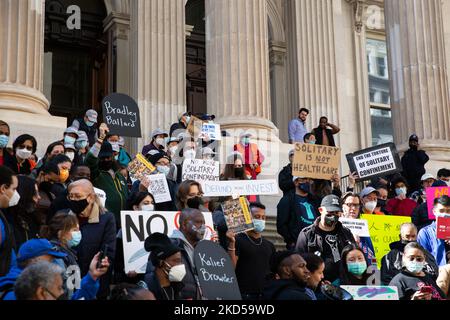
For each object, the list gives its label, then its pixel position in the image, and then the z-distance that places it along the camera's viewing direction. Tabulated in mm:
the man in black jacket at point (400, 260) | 9625
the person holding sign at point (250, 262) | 9273
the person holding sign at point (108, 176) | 10266
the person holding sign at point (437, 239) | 11023
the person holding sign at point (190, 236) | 7578
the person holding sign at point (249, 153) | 13867
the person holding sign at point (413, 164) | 17047
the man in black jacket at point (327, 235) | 9523
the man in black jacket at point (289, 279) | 7391
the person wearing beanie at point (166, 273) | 7129
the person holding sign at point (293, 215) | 10969
